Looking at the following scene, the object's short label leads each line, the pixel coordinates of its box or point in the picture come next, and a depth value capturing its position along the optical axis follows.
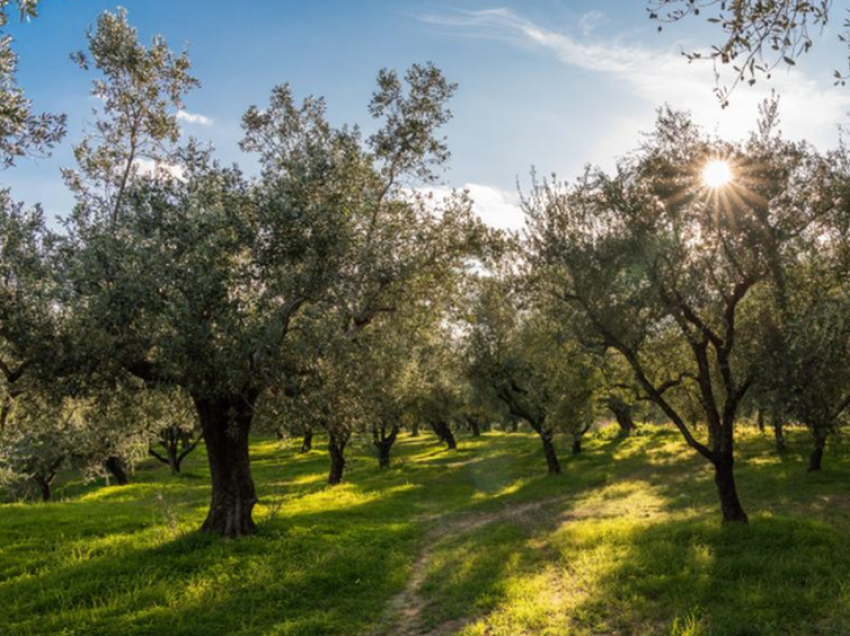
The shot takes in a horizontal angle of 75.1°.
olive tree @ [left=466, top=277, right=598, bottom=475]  36.72
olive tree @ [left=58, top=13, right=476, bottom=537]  15.42
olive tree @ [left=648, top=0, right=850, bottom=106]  7.43
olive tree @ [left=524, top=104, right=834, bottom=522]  18.14
